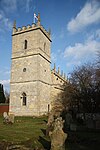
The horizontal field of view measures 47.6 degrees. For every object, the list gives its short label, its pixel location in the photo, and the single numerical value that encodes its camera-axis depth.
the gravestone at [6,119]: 11.02
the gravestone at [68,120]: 10.19
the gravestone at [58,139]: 4.48
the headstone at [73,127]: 9.04
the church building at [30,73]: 17.50
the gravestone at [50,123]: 7.70
